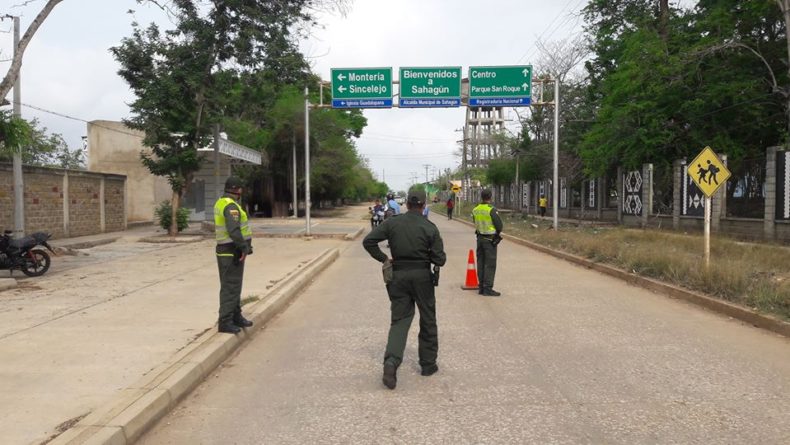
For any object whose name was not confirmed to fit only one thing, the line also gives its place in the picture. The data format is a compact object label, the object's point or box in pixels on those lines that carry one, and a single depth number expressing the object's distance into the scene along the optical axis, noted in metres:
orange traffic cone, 11.42
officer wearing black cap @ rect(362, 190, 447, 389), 5.48
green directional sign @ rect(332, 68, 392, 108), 24.88
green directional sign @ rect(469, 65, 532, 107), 24.89
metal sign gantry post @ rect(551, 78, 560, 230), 24.59
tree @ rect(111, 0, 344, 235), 22.23
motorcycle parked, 12.15
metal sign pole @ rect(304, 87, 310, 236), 25.41
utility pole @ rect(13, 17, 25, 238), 16.77
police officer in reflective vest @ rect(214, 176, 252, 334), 6.70
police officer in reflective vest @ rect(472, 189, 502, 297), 10.38
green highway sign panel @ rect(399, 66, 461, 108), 24.89
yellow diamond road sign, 11.52
